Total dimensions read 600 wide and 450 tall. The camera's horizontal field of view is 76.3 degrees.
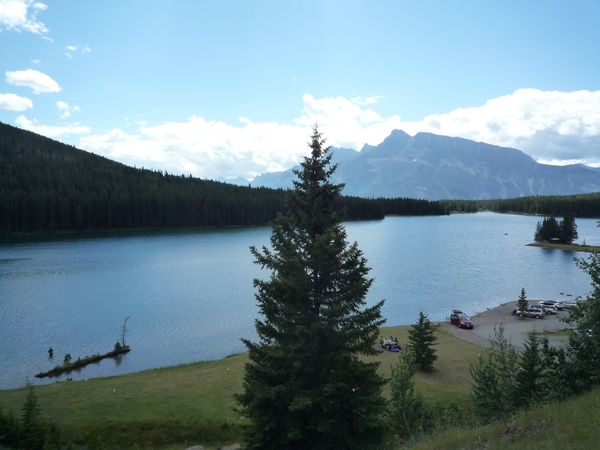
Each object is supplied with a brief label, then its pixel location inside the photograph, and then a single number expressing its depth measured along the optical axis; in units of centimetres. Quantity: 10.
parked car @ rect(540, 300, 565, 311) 5212
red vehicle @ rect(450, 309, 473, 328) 4378
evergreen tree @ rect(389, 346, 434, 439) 1648
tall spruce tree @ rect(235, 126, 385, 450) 1272
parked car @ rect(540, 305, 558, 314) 5012
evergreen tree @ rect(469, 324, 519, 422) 1448
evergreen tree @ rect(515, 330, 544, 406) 1444
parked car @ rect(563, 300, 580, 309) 5175
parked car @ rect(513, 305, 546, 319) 4784
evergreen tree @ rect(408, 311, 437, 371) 2939
